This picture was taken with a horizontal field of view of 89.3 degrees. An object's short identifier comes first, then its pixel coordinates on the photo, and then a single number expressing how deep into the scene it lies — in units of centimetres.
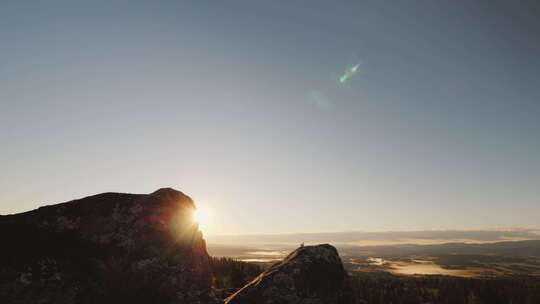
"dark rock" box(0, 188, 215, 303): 570
